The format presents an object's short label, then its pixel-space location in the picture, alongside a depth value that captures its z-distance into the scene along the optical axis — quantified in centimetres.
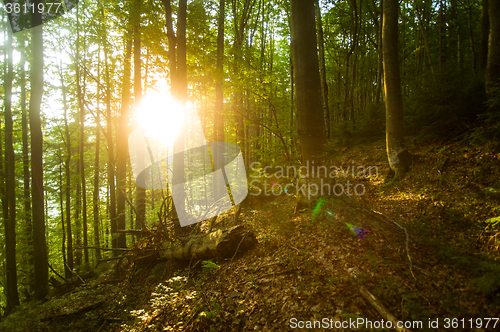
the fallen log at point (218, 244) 591
